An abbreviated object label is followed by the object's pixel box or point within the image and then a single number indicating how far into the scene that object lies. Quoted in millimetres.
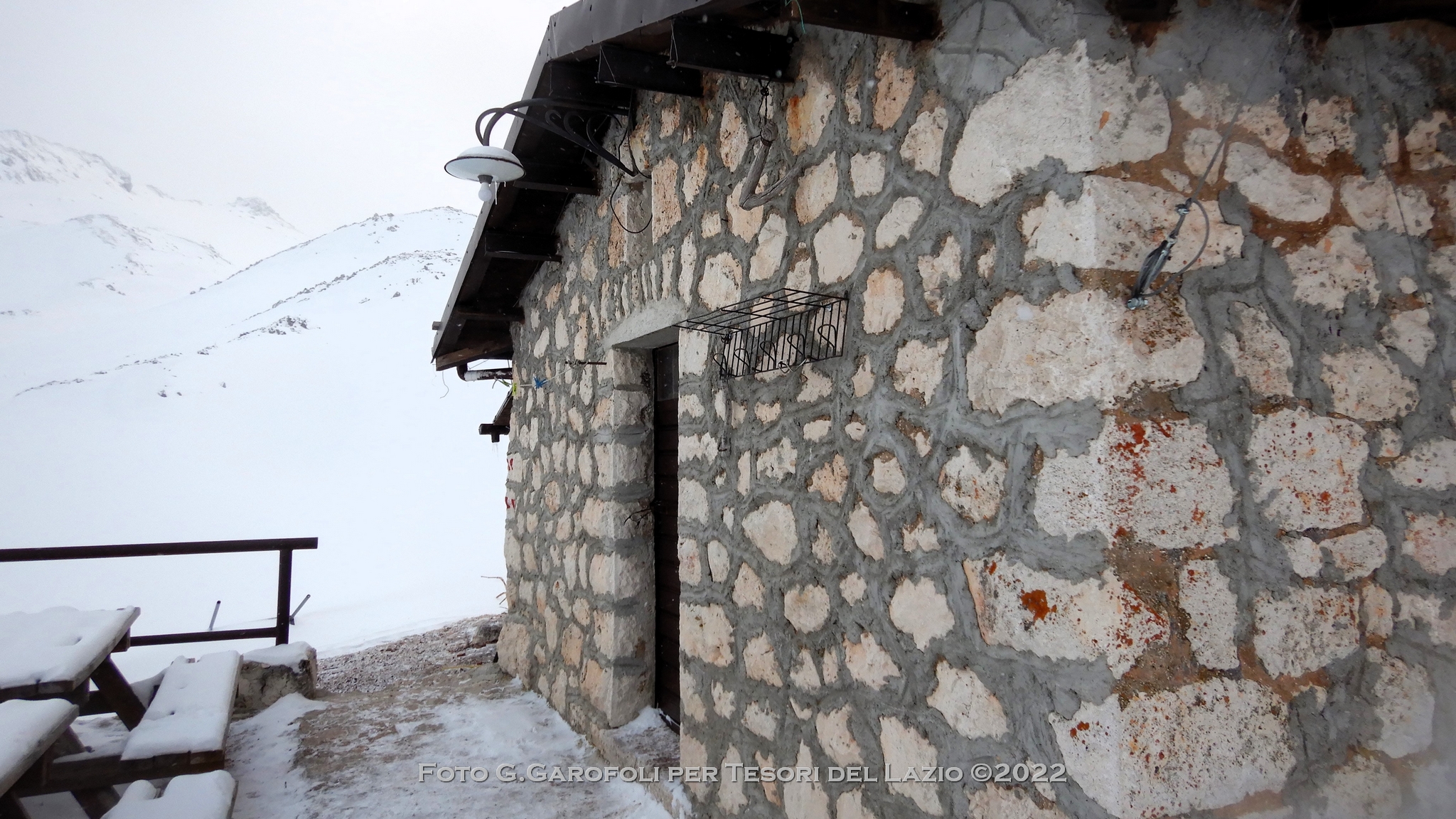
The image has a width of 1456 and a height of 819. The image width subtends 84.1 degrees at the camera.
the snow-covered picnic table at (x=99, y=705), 2465
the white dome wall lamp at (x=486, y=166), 3049
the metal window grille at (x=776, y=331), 2203
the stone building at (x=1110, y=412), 1545
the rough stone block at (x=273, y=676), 4500
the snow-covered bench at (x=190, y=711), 2660
